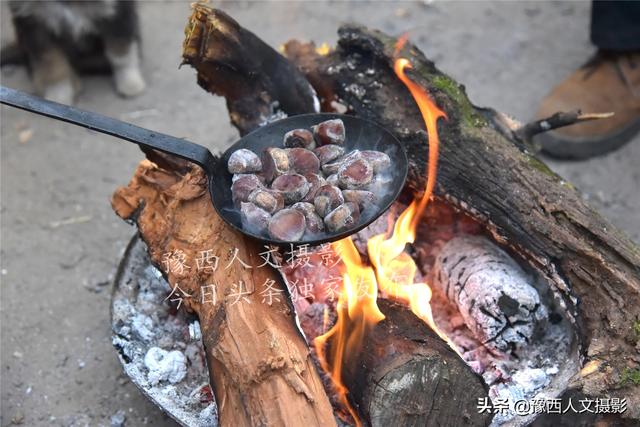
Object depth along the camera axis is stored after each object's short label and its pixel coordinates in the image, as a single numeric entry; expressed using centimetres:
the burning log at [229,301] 77
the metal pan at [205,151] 84
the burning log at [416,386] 78
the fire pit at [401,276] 79
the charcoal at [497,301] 88
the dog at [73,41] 133
